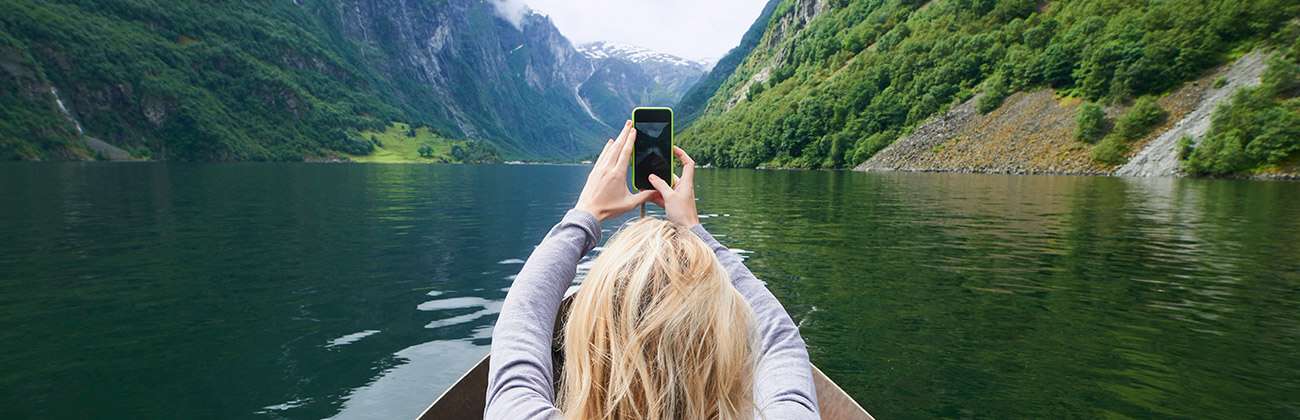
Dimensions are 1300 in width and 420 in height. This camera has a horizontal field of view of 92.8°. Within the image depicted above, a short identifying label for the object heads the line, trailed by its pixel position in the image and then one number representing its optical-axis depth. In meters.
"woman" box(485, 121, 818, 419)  1.72
